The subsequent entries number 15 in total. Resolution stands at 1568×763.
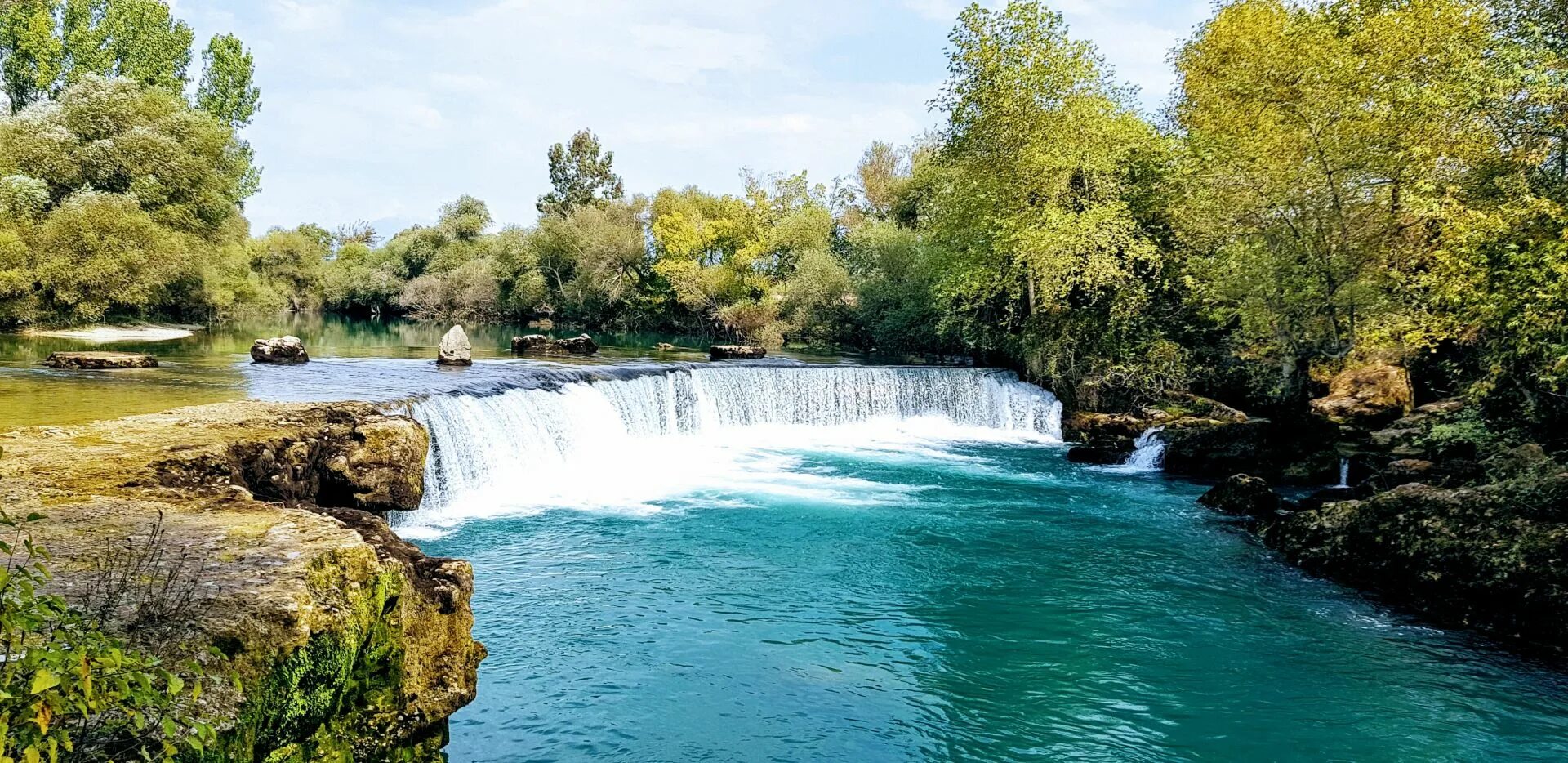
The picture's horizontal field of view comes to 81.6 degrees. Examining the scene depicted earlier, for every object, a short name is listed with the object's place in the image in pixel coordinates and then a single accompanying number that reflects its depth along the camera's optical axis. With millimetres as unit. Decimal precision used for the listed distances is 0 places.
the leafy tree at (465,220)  71375
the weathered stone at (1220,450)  17125
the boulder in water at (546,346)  29828
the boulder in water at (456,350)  23297
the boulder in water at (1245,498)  13664
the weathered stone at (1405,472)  12875
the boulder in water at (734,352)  30000
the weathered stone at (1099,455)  18625
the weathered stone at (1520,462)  10242
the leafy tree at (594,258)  53031
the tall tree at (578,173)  81500
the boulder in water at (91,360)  16594
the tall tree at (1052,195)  22719
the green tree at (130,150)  30703
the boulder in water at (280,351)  21156
